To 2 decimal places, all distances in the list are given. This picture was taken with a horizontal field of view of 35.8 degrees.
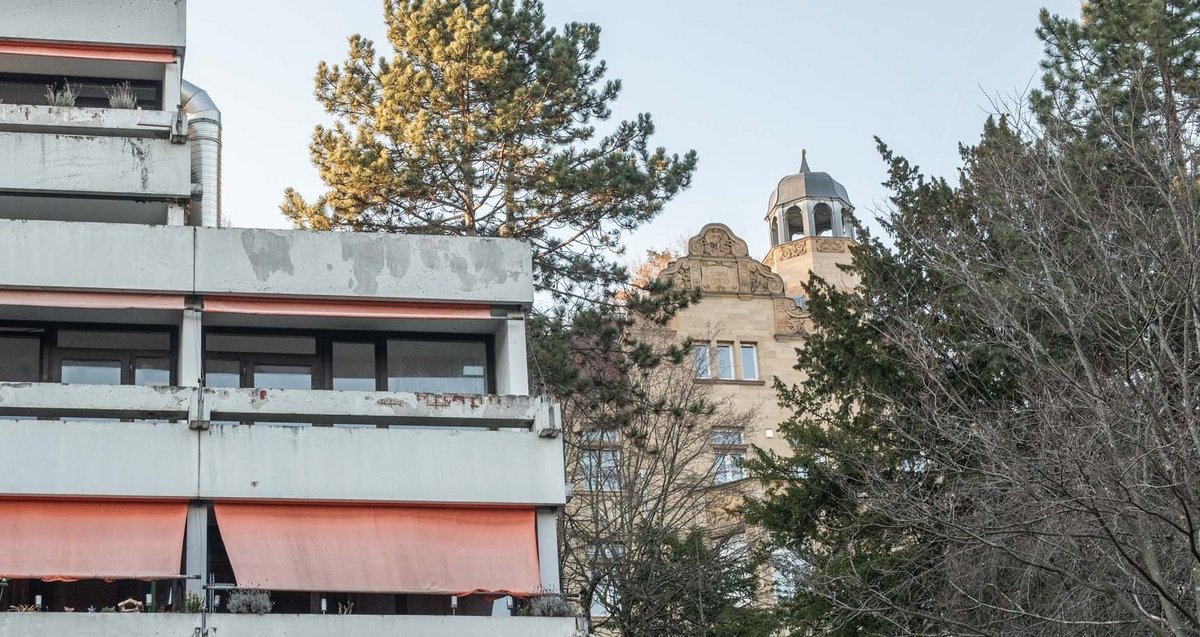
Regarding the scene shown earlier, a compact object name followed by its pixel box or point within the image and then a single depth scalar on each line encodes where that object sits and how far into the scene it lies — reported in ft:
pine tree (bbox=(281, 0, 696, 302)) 121.49
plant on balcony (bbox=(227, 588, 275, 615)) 76.64
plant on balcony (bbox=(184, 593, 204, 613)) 76.13
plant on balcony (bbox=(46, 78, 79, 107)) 93.04
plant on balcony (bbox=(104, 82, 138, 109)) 93.97
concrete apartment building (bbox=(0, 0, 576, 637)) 78.12
